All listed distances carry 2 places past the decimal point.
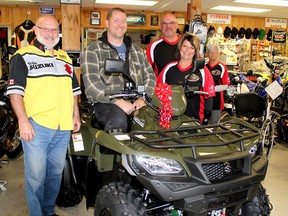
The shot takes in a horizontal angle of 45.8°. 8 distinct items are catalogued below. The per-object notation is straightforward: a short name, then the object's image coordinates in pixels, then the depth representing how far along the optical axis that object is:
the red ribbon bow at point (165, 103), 2.42
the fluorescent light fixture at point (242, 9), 9.36
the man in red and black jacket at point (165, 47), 4.21
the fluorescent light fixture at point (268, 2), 8.33
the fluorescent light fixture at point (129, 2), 8.54
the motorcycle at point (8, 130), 3.82
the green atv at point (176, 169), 1.85
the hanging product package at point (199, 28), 4.73
